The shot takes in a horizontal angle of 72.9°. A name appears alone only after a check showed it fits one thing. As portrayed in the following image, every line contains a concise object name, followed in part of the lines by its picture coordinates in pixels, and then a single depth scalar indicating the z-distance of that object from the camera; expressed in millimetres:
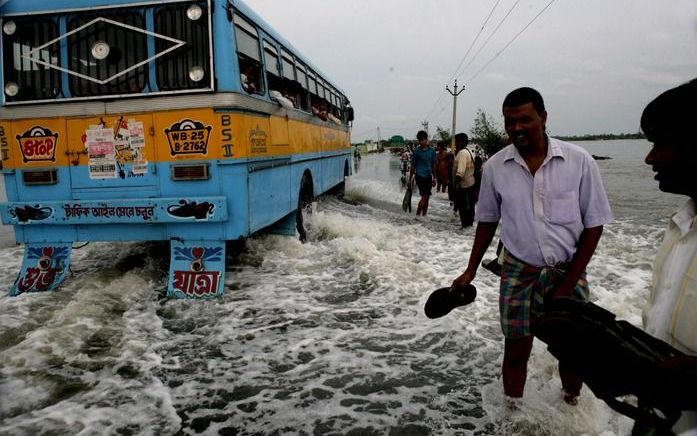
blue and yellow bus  4816
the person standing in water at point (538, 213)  2486
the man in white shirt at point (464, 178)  9555
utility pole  41812
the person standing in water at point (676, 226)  1281
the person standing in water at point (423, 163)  10922
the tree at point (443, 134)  54581
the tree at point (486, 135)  44469
